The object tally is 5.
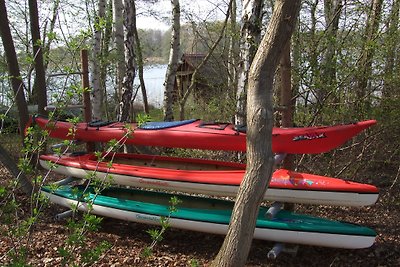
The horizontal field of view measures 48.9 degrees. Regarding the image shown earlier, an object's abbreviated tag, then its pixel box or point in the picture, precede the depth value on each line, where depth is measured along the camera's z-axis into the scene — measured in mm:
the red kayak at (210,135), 4233
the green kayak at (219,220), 3846
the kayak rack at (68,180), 5345
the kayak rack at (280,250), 3863
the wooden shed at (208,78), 8128
